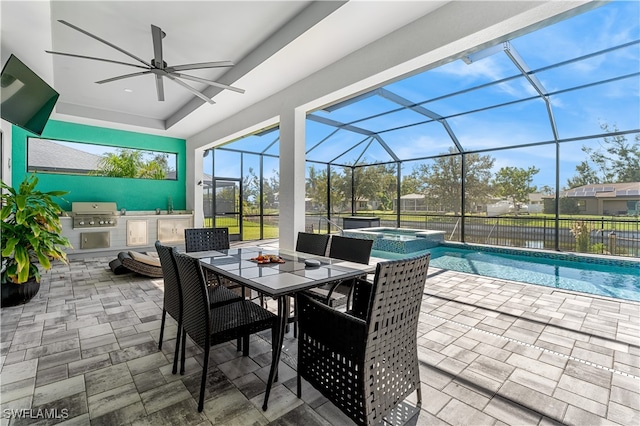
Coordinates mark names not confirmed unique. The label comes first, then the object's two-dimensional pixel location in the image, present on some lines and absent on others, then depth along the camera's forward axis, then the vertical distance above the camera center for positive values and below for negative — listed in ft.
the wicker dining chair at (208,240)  10.84 -1.03
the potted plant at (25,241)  10.64 -1.03
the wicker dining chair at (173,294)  6.96 -2.15
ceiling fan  9.42 +5.21
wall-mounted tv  10.48 +4.53
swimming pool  14.98 -3.51
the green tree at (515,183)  25.36 +2.57
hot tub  24.88 -2.23
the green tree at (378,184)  32.28 +3.20
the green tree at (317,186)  32.14 +2.83
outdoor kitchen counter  21.16 -1.46
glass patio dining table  5.91 -1.40
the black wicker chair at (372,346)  4.55 -2.23
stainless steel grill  21.18 -0.17
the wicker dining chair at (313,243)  10.32 -1.09
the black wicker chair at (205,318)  5.81 -2.30
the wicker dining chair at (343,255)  8.41 -1.31
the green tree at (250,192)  29.09 +1.99
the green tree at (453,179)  26.76 +3.13
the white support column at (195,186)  26.61 +2.36
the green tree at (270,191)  29.73 +2.14
